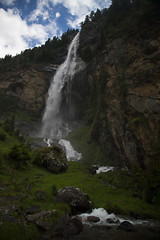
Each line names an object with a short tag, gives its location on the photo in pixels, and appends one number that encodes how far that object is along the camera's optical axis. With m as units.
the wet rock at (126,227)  9.67
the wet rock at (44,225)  8.85
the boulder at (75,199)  12.38
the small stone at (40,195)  13.02
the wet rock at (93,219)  10.87
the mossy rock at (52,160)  28.16
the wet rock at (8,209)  9.74
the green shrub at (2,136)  32.11
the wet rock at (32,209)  10.58
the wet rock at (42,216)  9.56
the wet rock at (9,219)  8.82
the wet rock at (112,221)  10.88
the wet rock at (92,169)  34.10
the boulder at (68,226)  8.74
